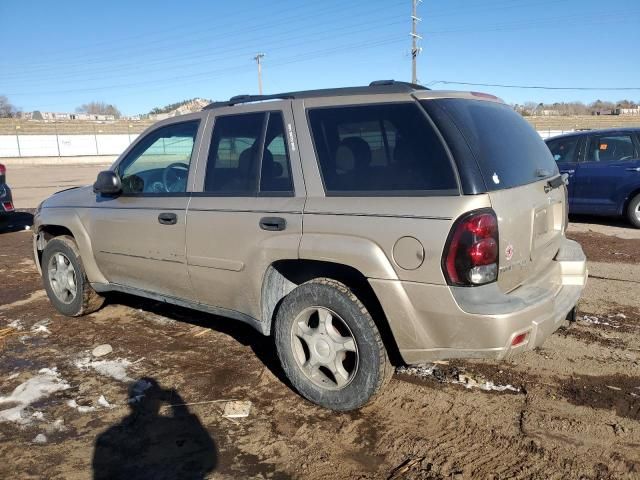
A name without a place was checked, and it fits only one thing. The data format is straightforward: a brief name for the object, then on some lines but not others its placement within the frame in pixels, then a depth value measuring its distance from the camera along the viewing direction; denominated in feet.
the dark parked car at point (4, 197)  32.65
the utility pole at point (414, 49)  127.34
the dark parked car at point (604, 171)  29.43
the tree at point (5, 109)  293.88
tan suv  9.31
